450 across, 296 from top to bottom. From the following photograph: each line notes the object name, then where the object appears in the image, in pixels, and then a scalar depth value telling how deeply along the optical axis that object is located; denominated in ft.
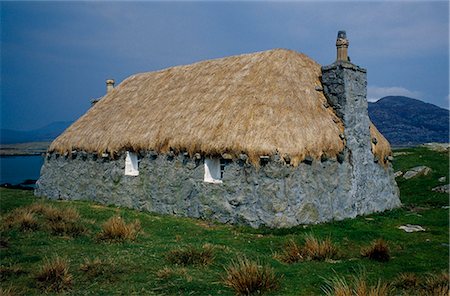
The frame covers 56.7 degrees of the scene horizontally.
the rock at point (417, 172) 90.48
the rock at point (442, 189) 76.22
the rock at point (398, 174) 93.58
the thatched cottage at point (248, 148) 53.47
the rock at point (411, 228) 54.12
